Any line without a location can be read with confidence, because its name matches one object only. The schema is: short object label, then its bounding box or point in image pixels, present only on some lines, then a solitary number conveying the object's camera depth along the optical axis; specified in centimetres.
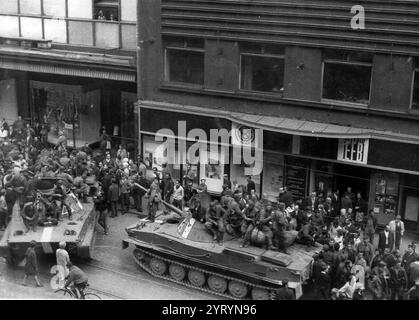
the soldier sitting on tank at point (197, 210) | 2044
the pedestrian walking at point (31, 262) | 1888
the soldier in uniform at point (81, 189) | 2277
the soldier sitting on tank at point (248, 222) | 1931
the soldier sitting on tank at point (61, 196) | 2116
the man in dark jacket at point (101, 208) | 2281
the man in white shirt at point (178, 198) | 2403
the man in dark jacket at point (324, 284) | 1833
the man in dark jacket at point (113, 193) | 2373
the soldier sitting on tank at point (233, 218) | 1980
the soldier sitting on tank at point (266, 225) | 1912
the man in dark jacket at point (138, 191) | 2500
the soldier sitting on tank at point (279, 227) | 1906
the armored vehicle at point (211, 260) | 1841
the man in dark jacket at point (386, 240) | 2082
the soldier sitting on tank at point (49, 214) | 2042
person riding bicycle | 1784
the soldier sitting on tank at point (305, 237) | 1975
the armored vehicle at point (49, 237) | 1952
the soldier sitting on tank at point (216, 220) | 1958
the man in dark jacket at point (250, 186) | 2544
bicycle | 1805
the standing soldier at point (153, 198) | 2339
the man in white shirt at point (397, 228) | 2116
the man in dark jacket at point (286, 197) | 2372
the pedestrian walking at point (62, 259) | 1848
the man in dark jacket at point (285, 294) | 1708
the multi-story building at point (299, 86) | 2311
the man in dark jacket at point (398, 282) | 1798
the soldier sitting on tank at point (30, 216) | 2005
